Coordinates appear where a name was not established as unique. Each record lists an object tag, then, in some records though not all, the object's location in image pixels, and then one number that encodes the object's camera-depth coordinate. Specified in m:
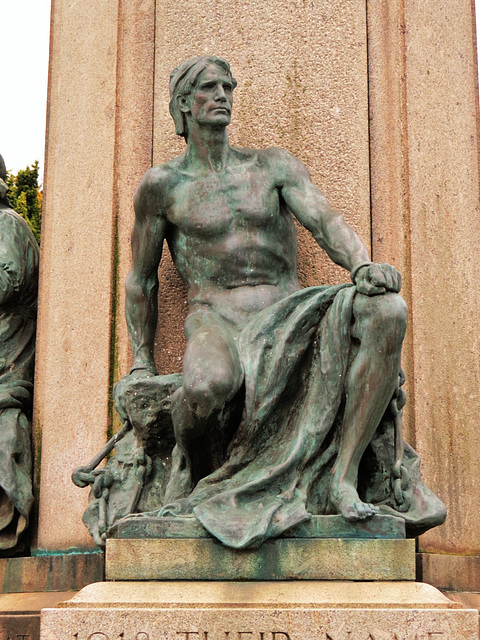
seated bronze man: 9.18
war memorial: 8.75
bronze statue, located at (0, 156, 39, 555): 11.79
